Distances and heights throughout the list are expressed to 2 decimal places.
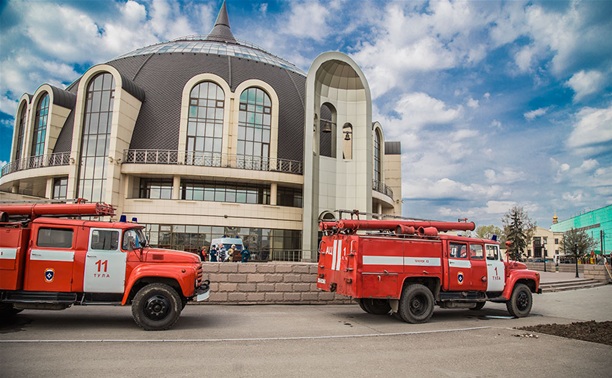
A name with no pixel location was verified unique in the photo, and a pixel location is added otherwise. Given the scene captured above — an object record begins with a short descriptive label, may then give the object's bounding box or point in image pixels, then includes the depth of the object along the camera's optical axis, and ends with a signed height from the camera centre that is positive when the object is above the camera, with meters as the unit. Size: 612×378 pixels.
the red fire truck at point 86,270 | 9.73 -0.73
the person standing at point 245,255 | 20.63 -0.59
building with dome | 32.00 +7.56
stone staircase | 22.61 -1.84
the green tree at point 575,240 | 57.34 +1.65
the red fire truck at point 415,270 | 11.44 -0.62
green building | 92.81 +8.06
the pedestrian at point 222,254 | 25.36 -0.71
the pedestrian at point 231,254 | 20.62 -0.57
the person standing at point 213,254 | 26.05 -0.74
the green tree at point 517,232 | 54.03 +2.44
